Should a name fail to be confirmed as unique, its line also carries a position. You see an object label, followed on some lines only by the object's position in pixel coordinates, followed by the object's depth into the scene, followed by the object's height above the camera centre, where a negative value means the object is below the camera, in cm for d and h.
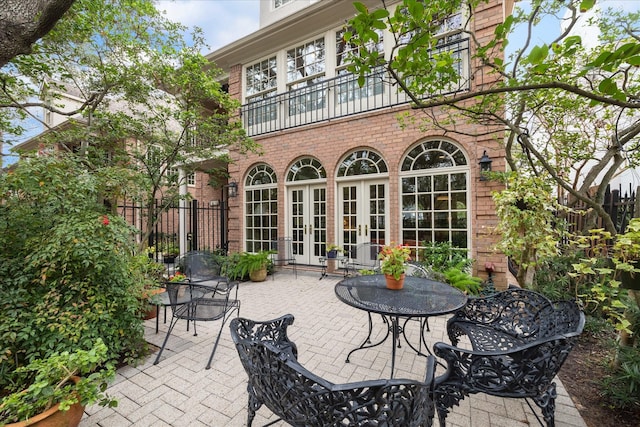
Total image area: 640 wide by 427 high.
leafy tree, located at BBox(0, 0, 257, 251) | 387 +228
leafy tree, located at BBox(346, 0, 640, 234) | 148 +133
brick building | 518 +143
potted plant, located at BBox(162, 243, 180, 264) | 823 -118
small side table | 604 -107
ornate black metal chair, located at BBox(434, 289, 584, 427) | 148 -92
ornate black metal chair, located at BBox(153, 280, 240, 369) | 274 -98
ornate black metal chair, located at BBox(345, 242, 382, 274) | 557 -92
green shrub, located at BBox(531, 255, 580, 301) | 345 -92
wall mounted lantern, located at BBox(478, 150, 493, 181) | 479 +93
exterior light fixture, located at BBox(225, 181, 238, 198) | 801 +90
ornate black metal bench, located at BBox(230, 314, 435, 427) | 110 -80
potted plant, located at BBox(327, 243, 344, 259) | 618 -83
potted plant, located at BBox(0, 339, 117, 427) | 145 -101
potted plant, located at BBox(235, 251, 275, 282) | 614 -117
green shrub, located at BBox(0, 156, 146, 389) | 193 -41
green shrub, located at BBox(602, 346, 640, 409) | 188 -130
